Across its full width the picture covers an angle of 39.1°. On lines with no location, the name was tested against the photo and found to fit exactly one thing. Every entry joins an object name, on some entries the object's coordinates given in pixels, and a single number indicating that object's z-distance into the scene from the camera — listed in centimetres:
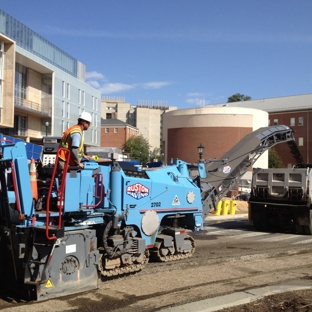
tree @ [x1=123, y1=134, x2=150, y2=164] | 8184
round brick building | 6003
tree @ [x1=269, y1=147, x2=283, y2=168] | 6919
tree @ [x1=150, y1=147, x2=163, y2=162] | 9288
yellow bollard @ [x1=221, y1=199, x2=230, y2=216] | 2558
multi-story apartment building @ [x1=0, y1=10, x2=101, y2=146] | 3425
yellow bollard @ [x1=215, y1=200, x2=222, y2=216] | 2545
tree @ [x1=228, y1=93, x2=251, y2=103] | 9950
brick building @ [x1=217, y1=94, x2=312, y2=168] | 7188
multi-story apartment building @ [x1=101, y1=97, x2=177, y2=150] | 10706
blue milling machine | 694
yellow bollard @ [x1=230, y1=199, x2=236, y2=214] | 2634
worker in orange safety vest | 746
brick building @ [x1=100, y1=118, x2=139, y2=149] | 8775
